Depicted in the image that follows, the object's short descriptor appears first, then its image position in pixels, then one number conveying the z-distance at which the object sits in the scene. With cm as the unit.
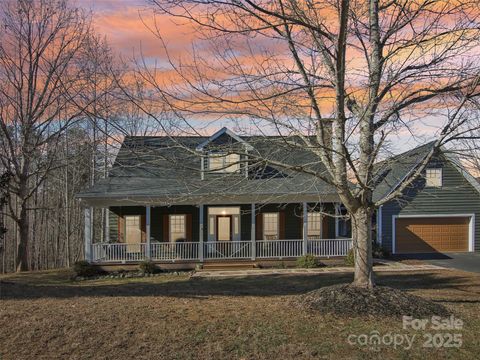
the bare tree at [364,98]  704
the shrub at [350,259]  1955
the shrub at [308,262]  1933
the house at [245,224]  1955
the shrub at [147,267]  1881
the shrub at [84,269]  1878
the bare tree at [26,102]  2219
